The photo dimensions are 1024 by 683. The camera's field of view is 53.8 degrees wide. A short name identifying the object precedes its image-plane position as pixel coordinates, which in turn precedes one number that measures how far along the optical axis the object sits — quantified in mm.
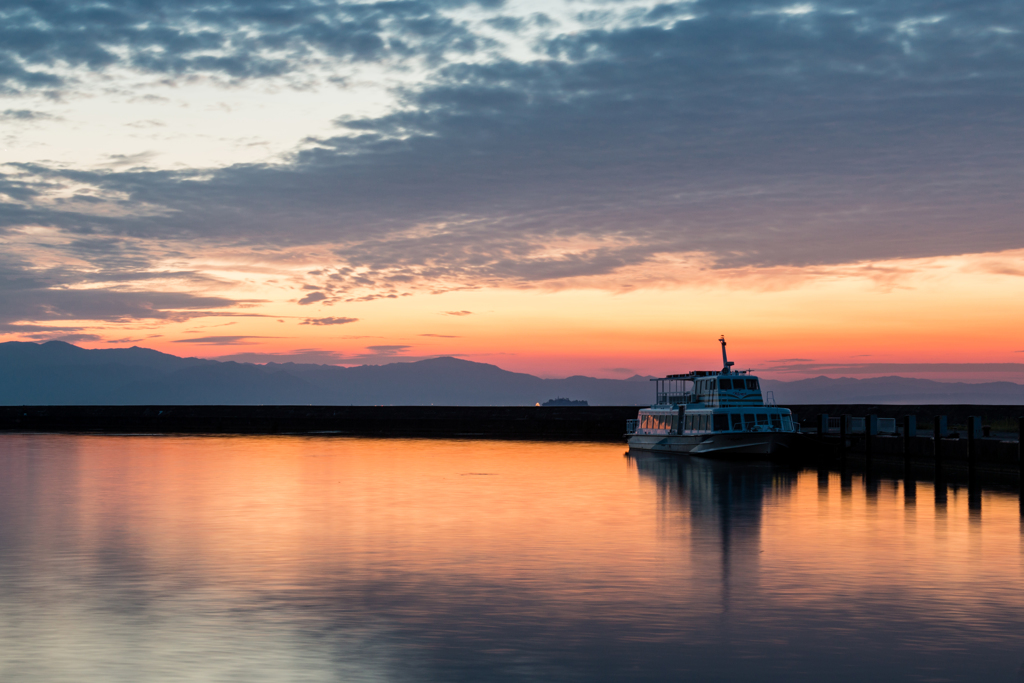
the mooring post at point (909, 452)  42875
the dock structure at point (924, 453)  43969
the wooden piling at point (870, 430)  55272
